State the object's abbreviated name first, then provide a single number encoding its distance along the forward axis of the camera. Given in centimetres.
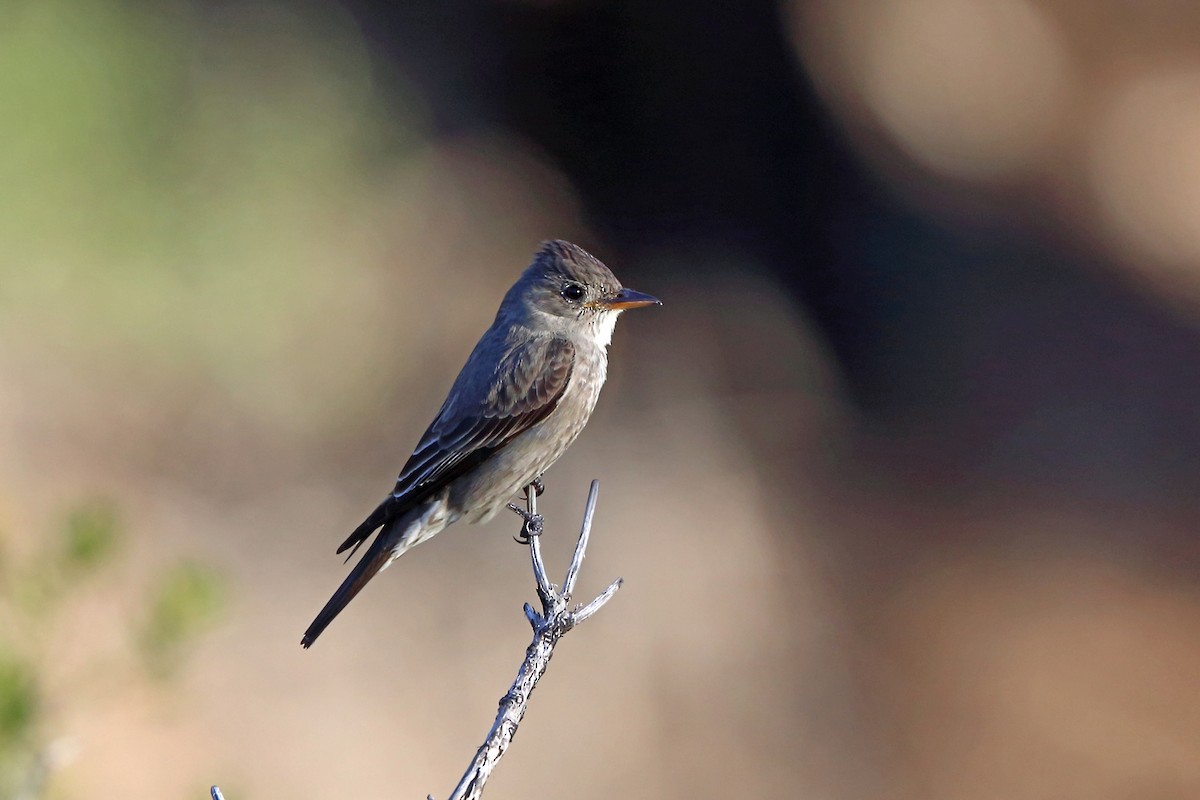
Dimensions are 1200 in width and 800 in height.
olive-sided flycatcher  884
